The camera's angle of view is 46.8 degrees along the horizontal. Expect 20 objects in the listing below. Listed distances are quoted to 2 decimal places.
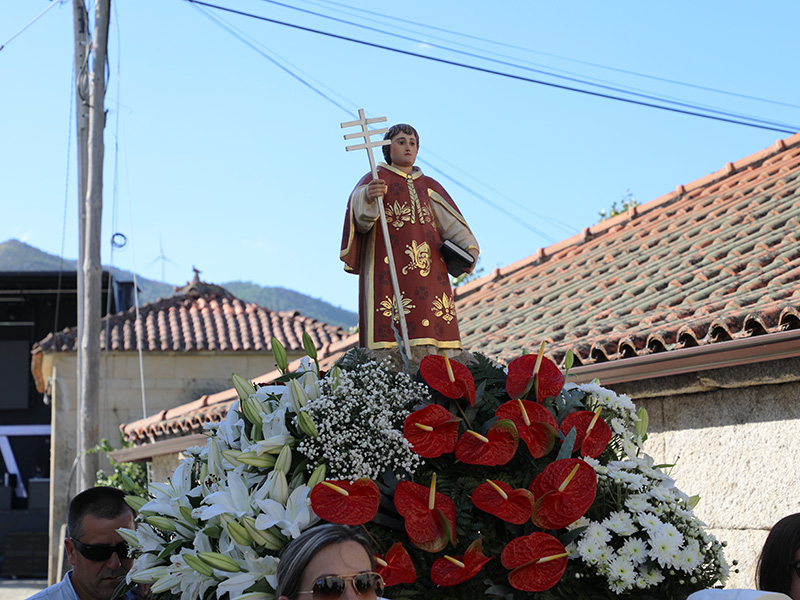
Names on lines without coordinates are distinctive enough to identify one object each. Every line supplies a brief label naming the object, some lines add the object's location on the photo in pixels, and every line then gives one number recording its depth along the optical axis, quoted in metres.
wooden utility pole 10.03
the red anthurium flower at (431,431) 2.87
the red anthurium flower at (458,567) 2.69
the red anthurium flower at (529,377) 3.08
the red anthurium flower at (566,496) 2.77
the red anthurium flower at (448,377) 2.99
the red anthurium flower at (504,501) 2.76
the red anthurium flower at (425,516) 2.72
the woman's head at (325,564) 2.17
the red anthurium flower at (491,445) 2.87
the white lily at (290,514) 2.67
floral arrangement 2.71
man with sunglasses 3.50
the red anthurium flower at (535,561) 2.68
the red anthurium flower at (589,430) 2.97
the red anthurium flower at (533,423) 2.92
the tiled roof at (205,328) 17.14
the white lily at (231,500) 2.75
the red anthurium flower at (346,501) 2.66
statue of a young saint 3.56
